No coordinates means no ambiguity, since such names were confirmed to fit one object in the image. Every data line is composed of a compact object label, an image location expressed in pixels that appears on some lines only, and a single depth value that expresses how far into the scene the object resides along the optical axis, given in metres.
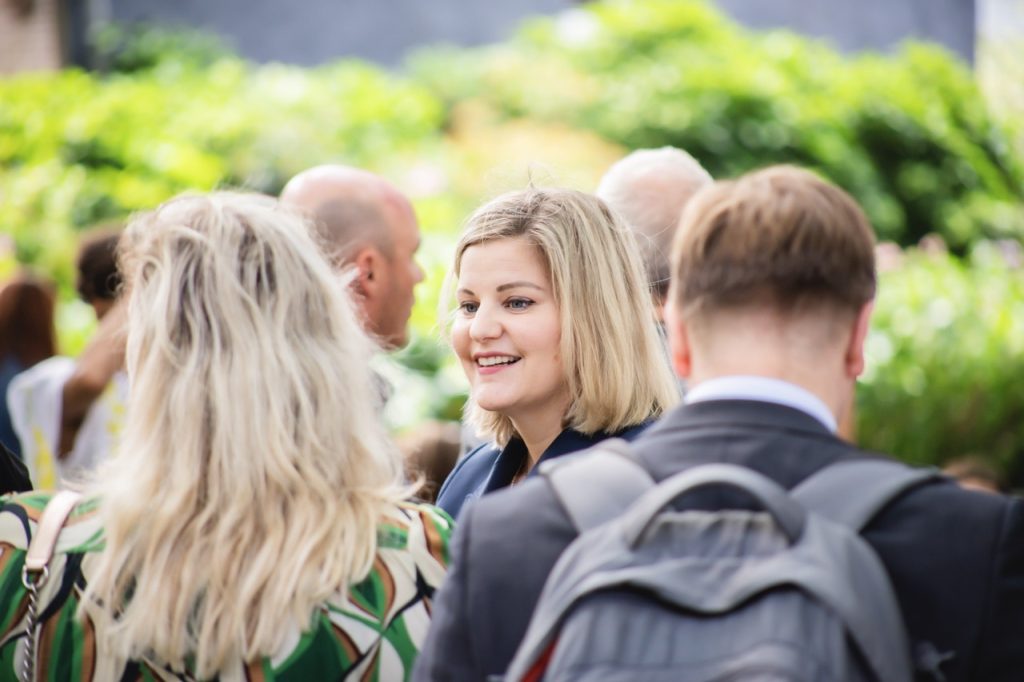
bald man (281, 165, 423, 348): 9.23
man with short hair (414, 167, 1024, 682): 3.92
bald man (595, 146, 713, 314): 8.66
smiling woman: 6.59
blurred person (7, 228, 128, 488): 10.72
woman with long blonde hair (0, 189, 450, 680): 4.68
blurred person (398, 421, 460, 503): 10.98
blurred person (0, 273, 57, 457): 12.13
